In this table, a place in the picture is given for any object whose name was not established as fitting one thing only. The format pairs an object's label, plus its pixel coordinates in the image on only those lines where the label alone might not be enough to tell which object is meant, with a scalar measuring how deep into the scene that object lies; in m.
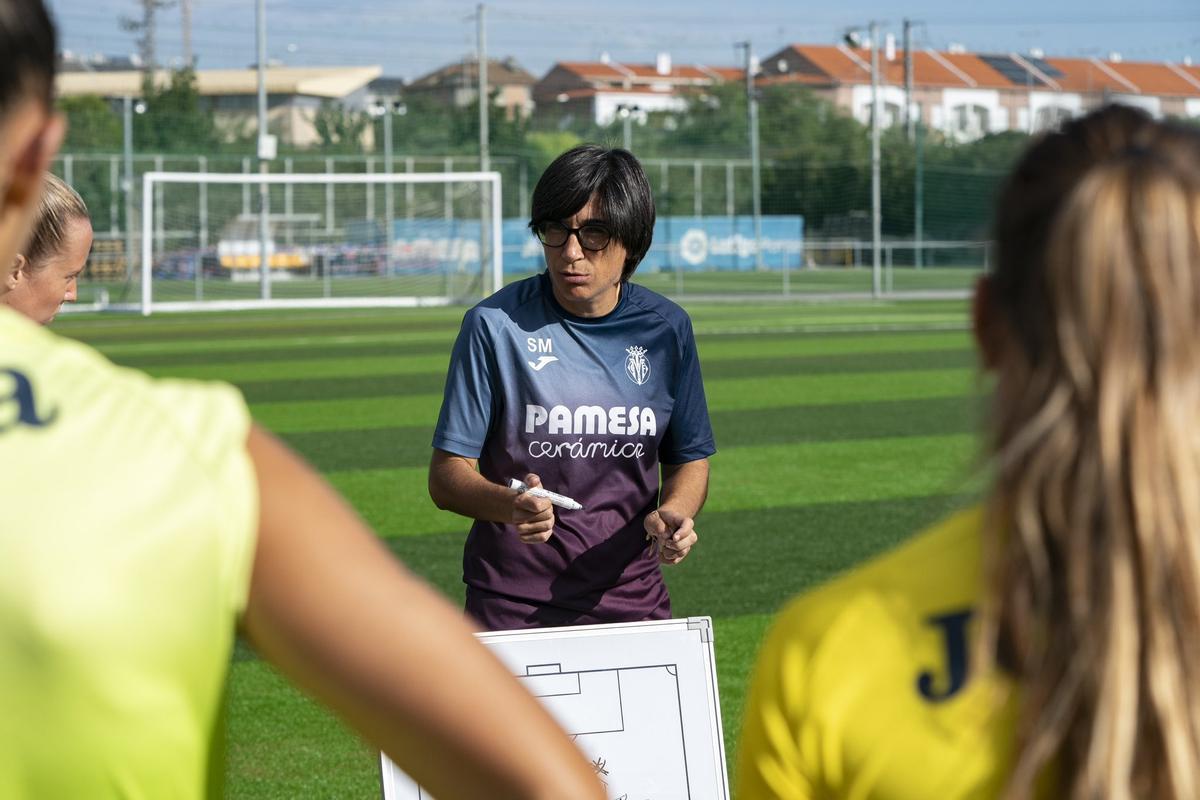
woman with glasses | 4.04
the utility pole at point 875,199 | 38.94
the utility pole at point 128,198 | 39.66
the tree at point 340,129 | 56.28
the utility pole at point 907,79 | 51.88
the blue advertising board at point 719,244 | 46.50
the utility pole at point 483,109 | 42.07
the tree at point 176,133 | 47.75
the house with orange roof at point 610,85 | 103.81
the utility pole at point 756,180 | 45.62
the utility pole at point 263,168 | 36.03
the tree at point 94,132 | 47.81
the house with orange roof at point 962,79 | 99.62
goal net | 38.62
